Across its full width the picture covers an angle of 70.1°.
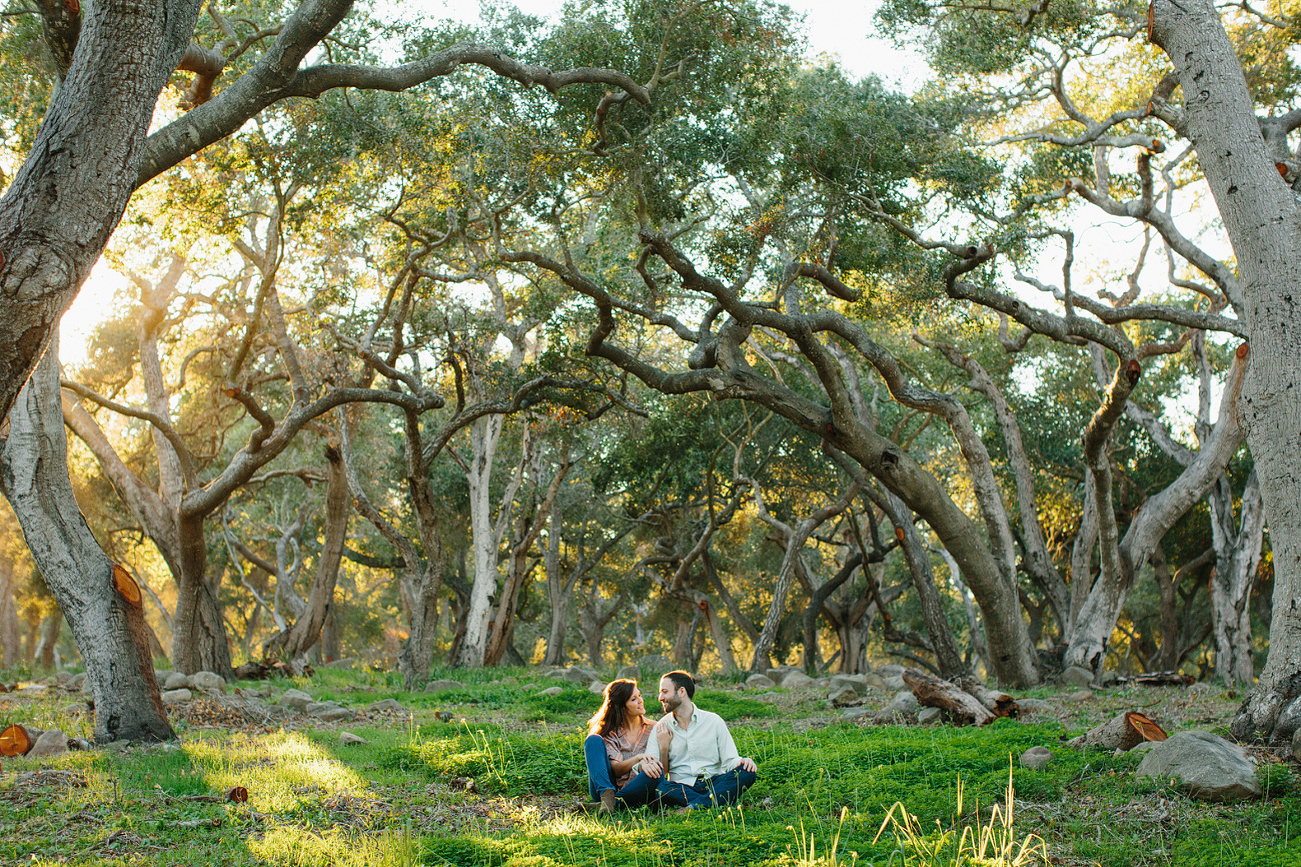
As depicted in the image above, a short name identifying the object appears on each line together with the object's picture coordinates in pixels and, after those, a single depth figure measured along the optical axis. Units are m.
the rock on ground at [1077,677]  12.62
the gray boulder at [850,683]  12.70
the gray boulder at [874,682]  13.50
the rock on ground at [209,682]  12.19
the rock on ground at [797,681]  14.41
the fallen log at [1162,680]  12.89
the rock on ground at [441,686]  13.81
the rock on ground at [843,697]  11.41
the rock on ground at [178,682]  12.55
